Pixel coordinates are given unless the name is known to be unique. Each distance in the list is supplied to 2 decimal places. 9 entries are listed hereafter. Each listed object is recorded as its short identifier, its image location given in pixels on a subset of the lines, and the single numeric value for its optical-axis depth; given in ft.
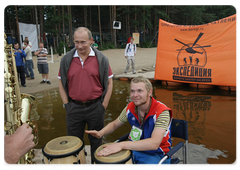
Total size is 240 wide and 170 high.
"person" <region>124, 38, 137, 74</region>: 33.35
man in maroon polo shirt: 8.25
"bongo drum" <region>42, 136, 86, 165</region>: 5.87
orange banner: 21.08
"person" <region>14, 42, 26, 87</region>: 24.82
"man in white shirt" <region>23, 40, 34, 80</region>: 28.87
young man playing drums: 6.08
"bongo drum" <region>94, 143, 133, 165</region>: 5.44
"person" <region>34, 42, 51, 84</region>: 26.73
